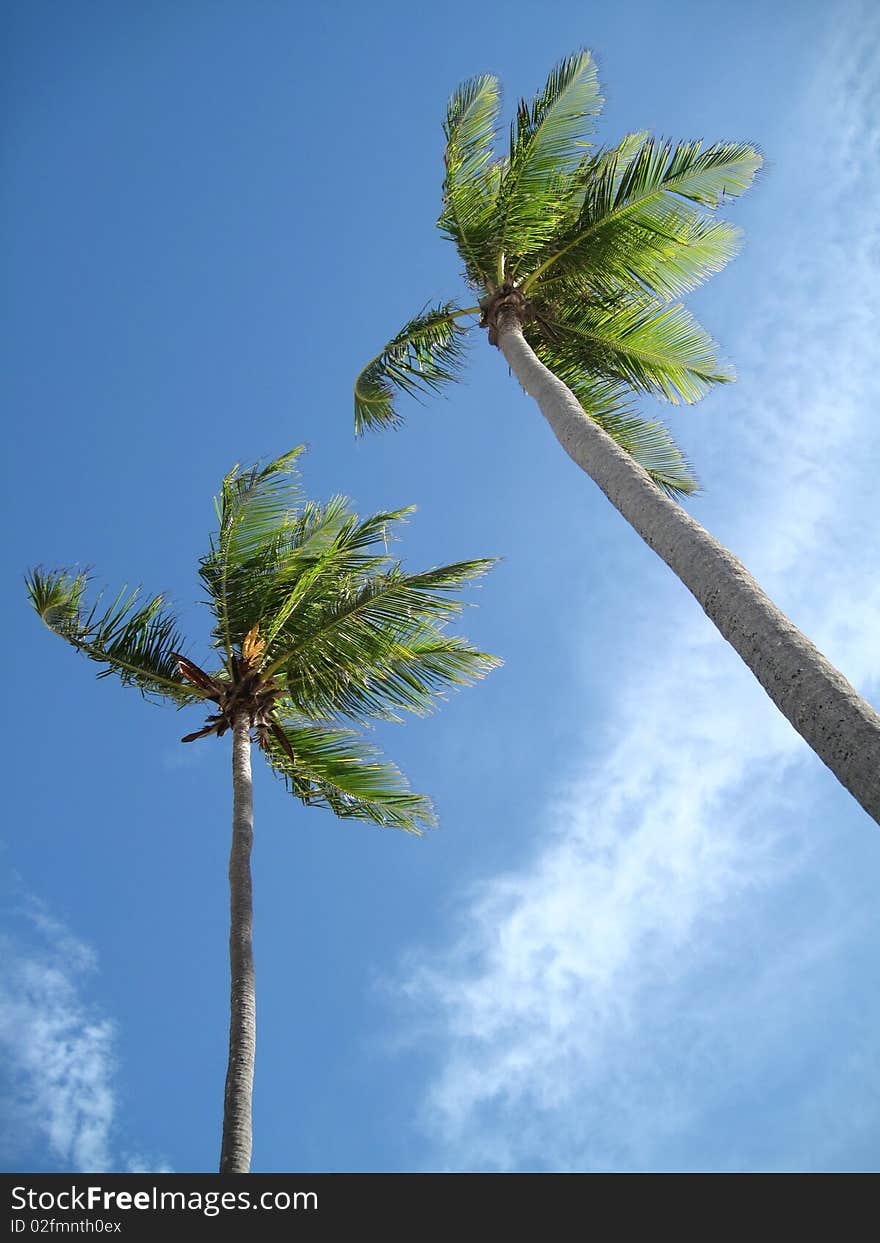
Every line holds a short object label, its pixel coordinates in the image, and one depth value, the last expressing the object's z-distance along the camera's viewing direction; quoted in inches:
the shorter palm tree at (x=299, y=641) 368.5
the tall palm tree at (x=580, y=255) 350.0
